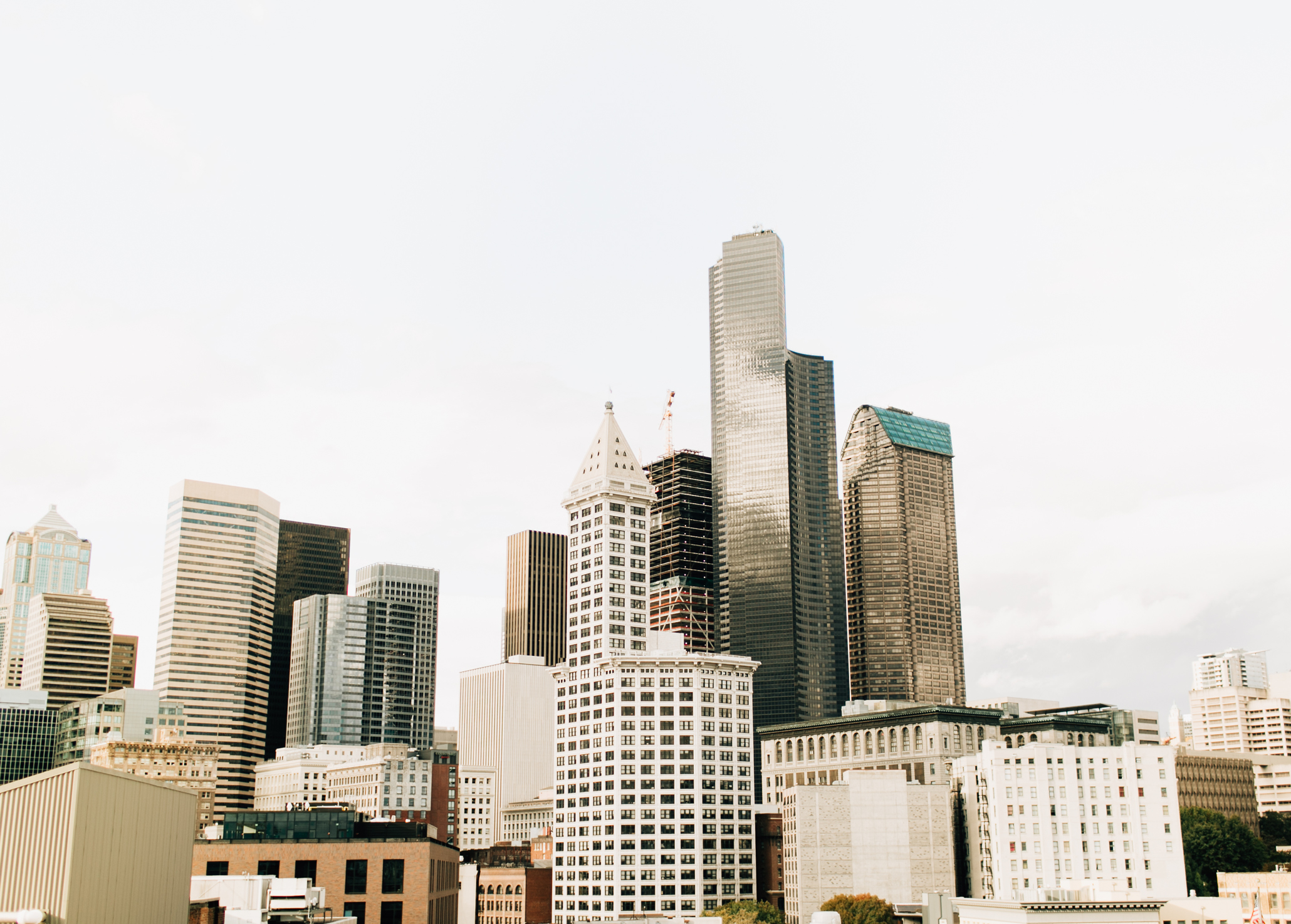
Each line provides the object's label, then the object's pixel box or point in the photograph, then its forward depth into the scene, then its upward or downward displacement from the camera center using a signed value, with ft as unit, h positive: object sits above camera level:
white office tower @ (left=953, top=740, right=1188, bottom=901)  568.73 -52.99
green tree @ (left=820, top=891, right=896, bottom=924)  647.97 -70.95
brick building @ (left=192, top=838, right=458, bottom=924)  411.75 -29.75
